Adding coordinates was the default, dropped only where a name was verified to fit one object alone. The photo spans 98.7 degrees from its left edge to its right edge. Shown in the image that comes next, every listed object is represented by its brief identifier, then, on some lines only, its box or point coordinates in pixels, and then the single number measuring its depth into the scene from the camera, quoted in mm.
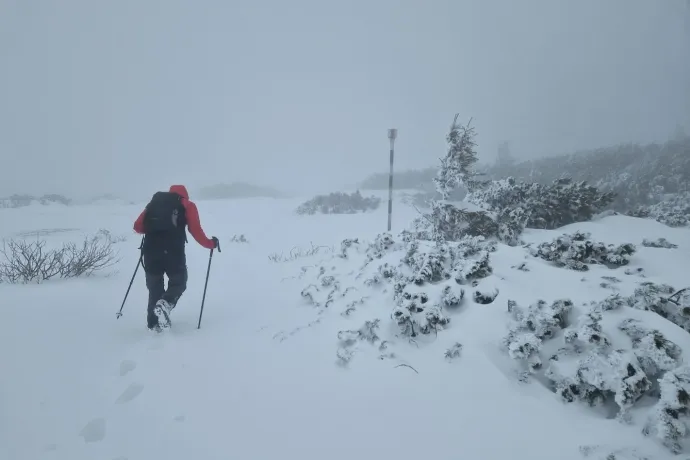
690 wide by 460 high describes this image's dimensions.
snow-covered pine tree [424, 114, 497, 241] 5949
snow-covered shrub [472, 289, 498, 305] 3252
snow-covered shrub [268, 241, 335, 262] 7850
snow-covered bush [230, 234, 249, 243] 11047
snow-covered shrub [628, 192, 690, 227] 6199
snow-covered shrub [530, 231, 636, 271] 3648
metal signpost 9148
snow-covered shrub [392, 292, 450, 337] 3174
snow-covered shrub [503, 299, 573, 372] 2498
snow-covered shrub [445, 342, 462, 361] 2791
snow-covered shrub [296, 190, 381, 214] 16906
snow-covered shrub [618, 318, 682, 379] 2092
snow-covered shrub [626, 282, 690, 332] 2520
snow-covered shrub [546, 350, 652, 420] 2031
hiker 3957
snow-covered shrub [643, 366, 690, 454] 1750
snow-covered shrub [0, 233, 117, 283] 5043
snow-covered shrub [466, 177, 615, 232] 5855
